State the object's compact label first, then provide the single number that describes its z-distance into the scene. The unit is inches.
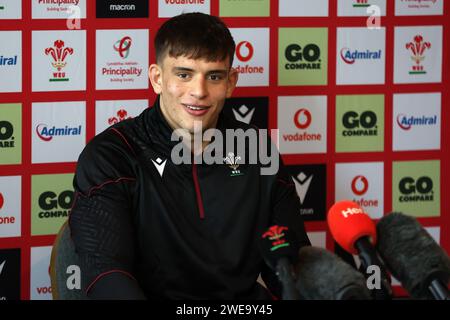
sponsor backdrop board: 164.4
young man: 147.0
